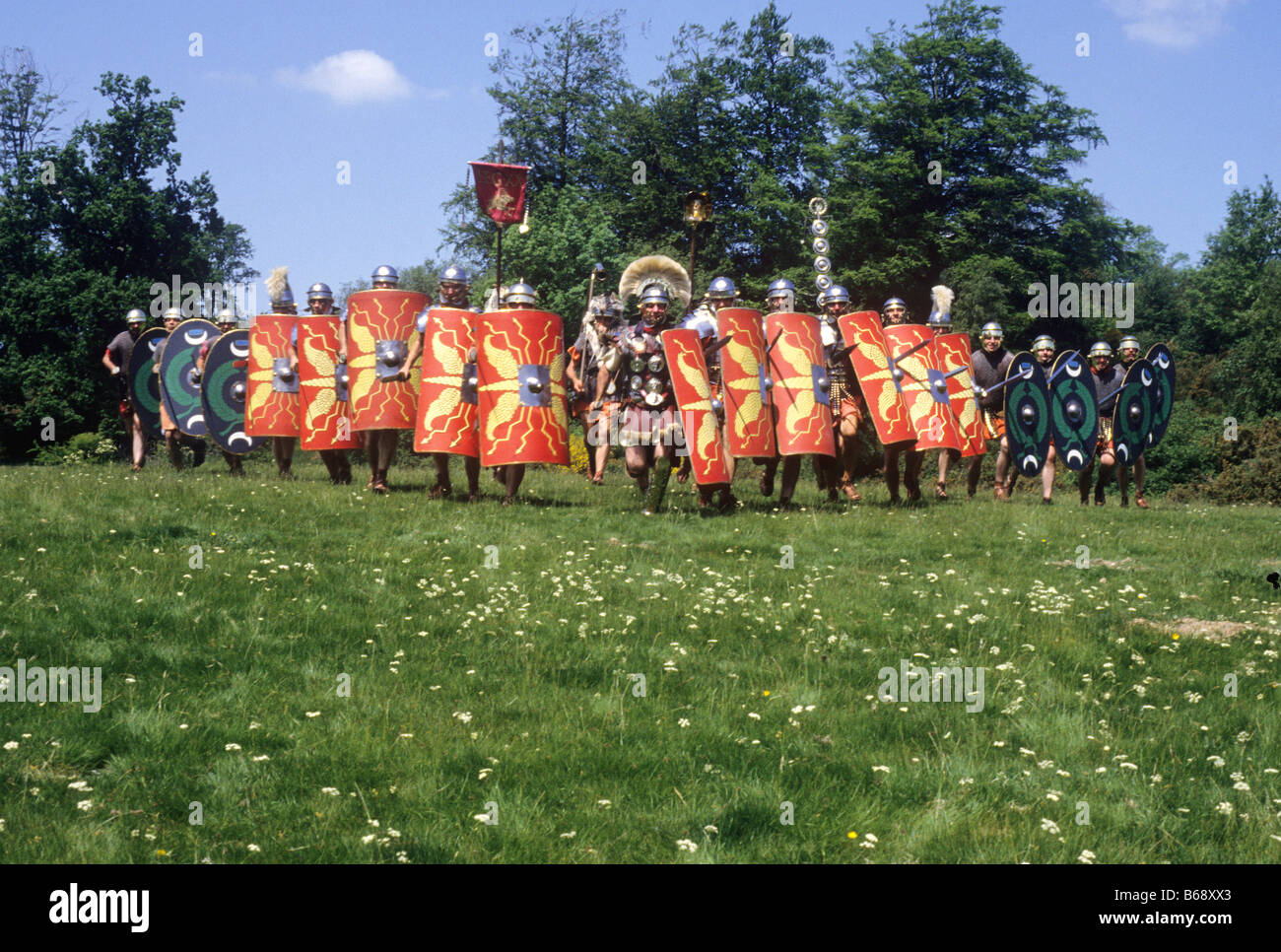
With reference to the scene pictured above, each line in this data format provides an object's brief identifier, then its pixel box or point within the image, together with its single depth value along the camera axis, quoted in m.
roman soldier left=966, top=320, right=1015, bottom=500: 15.87
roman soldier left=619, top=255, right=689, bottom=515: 12.15
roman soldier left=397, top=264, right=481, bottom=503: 12.36
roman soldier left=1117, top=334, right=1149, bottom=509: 16.31
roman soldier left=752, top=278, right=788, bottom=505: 13.30
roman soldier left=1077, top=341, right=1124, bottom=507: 15.89
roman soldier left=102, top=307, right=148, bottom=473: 15.95
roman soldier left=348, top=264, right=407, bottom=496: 12.85
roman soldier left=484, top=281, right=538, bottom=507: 11.88
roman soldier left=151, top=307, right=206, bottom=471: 15.33
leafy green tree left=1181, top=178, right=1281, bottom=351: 49.28
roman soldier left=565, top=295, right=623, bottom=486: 14.80
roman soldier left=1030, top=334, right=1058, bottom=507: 15.59
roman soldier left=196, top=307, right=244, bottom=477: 15.69
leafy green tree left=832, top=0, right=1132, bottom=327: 38.12
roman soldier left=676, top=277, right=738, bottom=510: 12.54
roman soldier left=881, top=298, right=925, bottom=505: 14.07
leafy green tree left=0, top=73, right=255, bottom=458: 30.41
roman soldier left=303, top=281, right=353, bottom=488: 14.43
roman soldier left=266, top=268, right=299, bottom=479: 15.44
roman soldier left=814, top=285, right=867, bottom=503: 13.59
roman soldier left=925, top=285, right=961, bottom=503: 15.62
